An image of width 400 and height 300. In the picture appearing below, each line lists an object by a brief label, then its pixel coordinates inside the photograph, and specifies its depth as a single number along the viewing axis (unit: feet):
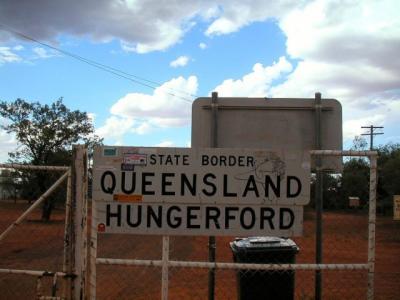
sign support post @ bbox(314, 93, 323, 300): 18.37
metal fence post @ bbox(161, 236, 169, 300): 15.89
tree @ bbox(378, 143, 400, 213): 95.30
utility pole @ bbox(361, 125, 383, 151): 173.52
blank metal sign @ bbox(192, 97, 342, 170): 19.11
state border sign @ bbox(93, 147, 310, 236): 16.44
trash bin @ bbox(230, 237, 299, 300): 20.25
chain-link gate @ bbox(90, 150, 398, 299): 16.15
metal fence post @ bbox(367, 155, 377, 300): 16.06
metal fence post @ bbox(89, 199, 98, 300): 16.17
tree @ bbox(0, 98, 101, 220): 96.94
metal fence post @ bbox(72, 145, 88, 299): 16.11
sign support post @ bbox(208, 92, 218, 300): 18.93
